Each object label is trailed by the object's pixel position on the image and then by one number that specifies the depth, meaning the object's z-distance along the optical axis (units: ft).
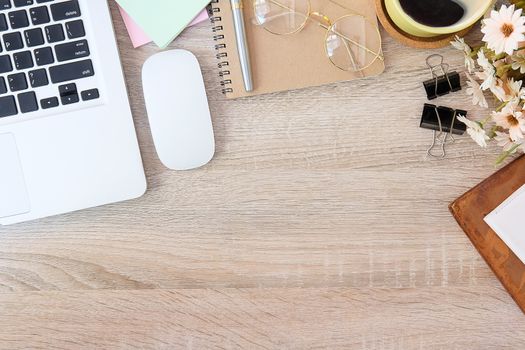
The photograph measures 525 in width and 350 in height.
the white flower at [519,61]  2.09
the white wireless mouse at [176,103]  2.40
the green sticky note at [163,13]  2.39
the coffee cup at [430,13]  2.25
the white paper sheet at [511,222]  2.47
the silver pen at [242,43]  2.39
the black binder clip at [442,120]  2.47
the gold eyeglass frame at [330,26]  2.43
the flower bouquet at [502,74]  2.04
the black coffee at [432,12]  2.29
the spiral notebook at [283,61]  2.44
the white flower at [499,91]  2.17
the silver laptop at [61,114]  2.29
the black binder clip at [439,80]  2.46
